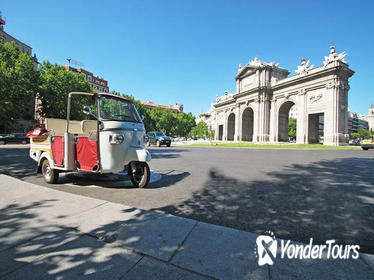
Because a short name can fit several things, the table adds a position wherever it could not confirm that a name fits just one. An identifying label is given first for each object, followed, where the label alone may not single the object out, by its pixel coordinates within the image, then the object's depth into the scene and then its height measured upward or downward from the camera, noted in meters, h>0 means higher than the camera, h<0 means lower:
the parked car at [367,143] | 21.08 -0.04
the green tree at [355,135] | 88.55 +4.09
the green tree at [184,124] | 84.06 +8.57
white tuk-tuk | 4.44 -0.16
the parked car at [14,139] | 26.47 -0.09
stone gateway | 27.16 +8.20
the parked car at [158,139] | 24.98 +0.18
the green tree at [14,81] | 24.12 +8.38
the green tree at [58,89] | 29.44 +8.47
